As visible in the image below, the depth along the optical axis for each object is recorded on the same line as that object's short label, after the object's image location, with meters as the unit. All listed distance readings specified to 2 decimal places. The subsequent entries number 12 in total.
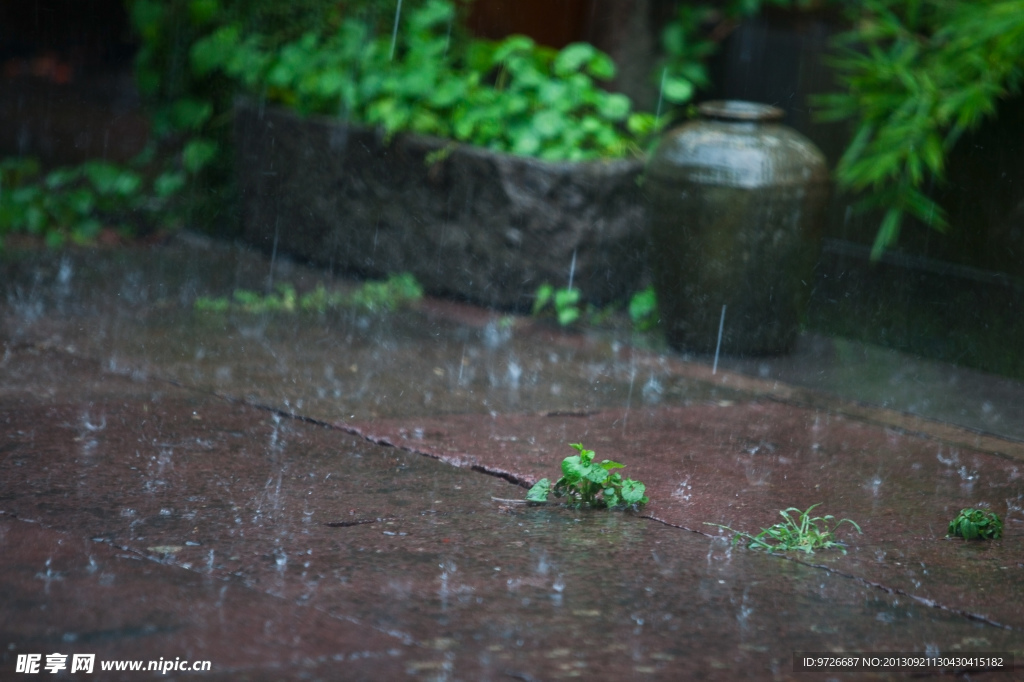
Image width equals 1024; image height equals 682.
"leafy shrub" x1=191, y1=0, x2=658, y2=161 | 11.82
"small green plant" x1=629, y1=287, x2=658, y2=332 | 11.16
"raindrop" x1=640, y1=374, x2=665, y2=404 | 8.66
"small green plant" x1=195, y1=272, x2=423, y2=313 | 10.76
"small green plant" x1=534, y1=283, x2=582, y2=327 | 11.06
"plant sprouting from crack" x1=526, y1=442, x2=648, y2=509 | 6.05
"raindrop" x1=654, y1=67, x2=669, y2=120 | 13.42
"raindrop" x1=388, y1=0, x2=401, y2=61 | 13.41
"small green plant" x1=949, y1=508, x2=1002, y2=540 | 5.85
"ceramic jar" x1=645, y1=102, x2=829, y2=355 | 9.98
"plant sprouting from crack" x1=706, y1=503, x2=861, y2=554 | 5.57
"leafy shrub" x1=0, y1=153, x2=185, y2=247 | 13.35
